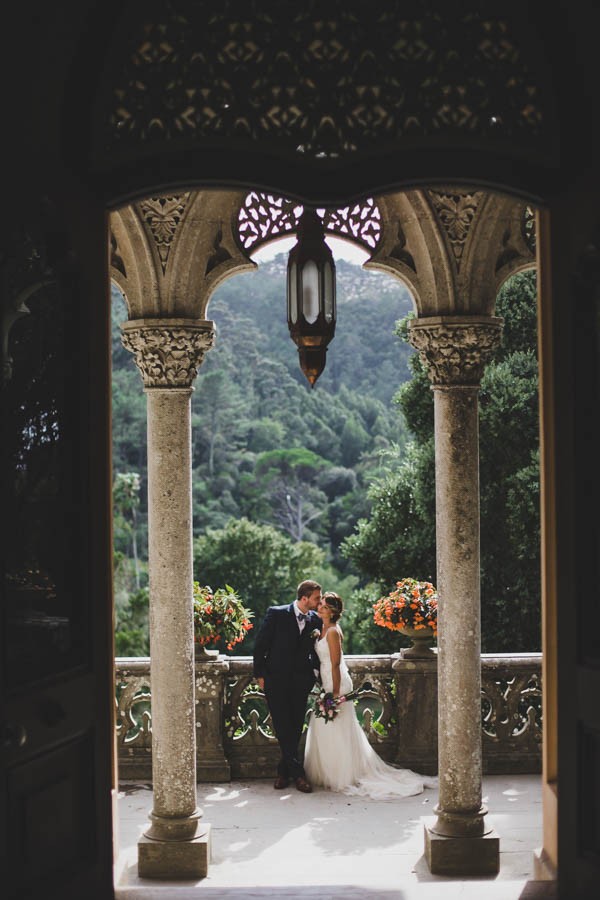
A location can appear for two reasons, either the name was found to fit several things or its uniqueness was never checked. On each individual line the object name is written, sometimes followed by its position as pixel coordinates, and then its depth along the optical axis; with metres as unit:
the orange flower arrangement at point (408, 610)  8.55
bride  8.41
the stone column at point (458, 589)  6.33
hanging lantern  5.68
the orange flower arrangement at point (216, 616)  8.62
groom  8.43
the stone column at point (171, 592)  6.36
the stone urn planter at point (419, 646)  8.68
